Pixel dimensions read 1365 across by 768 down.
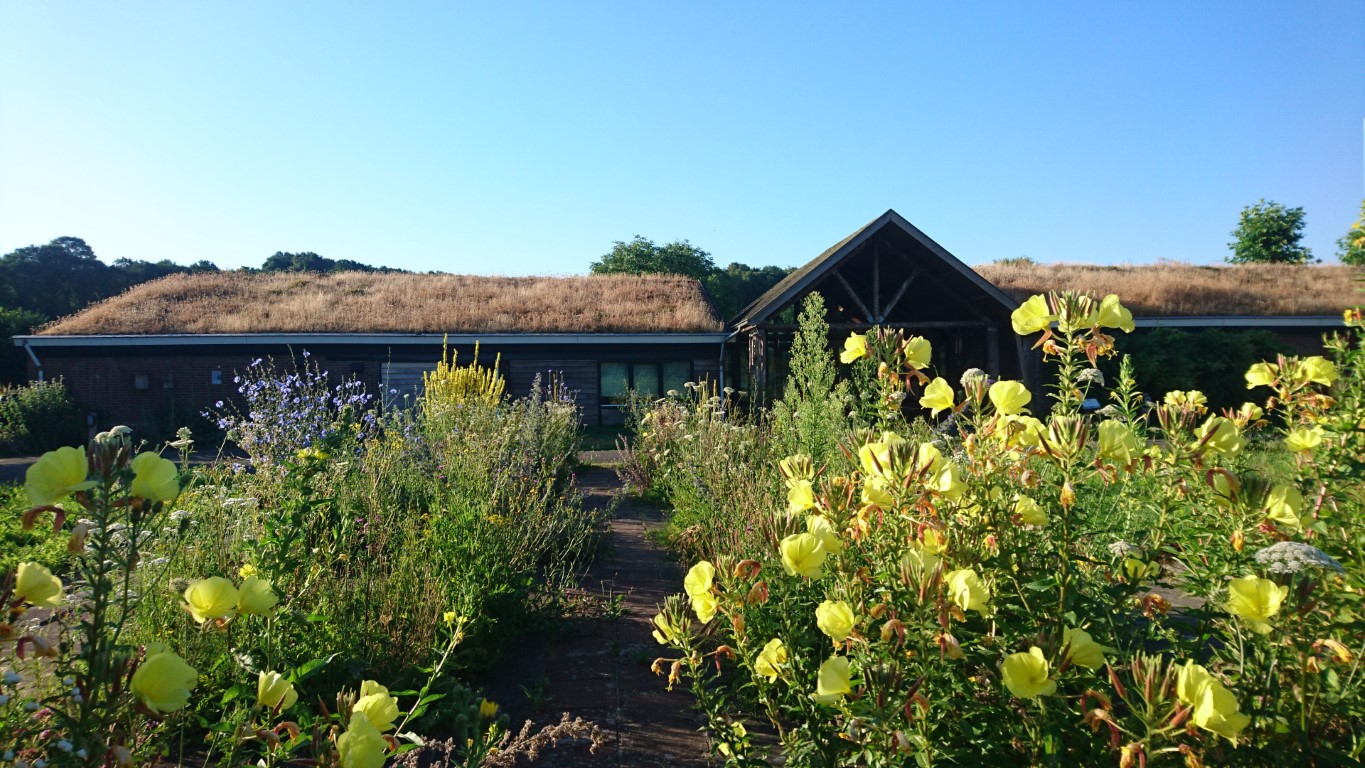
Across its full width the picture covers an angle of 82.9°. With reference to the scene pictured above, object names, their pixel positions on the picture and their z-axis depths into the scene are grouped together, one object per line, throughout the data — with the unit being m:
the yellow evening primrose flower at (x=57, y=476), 1.26
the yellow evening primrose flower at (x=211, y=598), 1.34
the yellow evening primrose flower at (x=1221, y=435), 1.95
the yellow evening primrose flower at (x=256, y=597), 1.38
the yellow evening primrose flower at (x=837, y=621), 1.68
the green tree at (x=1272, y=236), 36.69
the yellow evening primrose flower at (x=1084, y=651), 1.59
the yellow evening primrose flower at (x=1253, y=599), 1.52
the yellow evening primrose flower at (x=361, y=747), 1.20
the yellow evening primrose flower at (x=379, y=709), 1.31
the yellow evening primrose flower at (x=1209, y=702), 1.28
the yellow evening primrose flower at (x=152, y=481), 1.30
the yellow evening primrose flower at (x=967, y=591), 1.64
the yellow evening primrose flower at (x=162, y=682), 1.21
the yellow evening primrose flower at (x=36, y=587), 1.30
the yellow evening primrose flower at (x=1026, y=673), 1.53
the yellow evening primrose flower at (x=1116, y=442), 1.84
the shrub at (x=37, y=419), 15.55
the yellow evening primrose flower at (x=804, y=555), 1.73
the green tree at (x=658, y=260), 46.50
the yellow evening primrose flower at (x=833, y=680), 1.62
